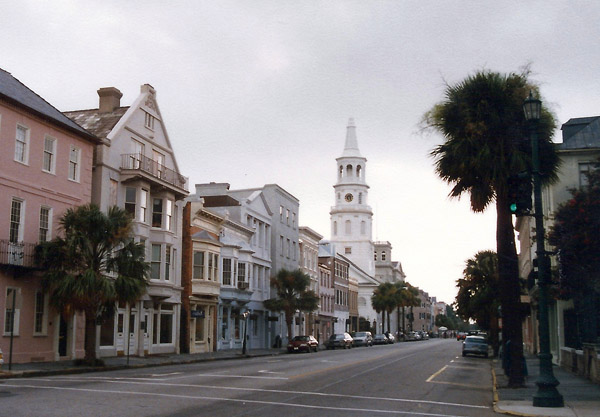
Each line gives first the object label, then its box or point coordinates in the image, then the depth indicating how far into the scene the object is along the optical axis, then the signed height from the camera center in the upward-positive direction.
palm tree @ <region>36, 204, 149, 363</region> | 28.50 +1.93
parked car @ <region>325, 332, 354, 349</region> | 64.81 -2.69
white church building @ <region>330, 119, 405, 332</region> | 131.62 +19.47
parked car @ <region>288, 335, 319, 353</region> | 53.88 -2.50
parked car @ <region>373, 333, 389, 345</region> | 83.62 -3.19
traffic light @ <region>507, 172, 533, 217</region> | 16.77 +2.90
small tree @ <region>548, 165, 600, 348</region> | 17.91 +2.04
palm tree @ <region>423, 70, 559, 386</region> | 21.89 +5.39
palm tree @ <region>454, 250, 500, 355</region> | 47.72 +1.63
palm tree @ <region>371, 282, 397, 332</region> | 107.50 +2.33
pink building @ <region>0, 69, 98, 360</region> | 29.08 +4.91
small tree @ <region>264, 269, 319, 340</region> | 58.84 +1.39
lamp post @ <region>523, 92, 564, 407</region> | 15.98 +0.48
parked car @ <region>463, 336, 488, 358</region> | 46.94 -2.20
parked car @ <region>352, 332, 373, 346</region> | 73.94 -2.81
